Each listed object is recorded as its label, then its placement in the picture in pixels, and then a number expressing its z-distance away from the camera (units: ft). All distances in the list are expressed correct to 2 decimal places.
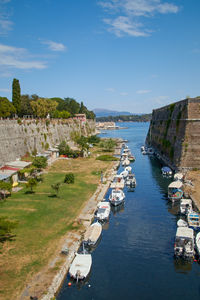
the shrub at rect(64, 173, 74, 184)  110.82
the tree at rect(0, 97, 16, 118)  170.81
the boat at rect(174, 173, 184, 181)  116.42
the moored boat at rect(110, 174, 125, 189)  104.99
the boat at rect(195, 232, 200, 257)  58.83
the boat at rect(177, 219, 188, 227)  70.12
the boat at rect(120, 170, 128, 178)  131.34
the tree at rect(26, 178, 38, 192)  91.50
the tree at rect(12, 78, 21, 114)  187.42
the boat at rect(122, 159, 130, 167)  163.22
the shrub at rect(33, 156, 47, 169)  118.62
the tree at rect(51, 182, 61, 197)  90.08
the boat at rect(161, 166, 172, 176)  135.03
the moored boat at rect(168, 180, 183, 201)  95.27
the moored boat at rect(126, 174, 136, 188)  118.41
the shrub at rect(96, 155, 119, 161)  176.57
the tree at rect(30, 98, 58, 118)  241.35
